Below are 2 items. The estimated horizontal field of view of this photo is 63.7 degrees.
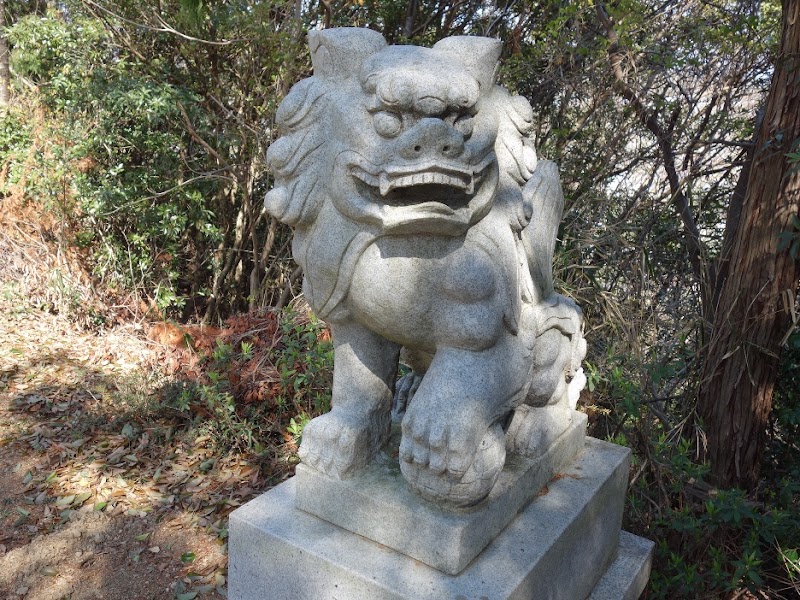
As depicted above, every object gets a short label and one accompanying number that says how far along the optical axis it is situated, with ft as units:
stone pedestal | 4.89
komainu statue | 4.57
